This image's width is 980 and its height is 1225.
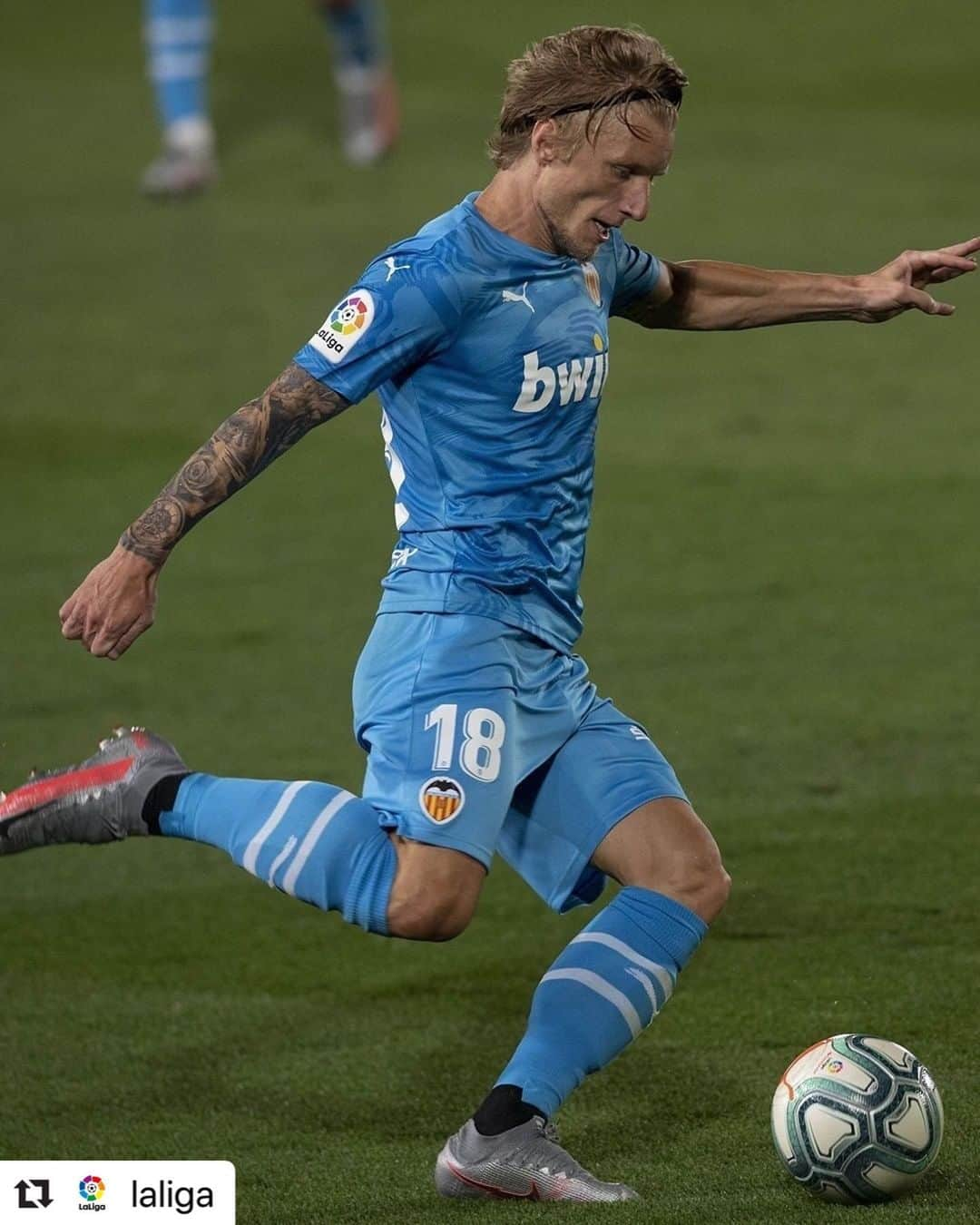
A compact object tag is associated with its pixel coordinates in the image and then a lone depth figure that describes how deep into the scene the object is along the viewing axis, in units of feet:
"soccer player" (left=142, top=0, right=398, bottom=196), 96.12
